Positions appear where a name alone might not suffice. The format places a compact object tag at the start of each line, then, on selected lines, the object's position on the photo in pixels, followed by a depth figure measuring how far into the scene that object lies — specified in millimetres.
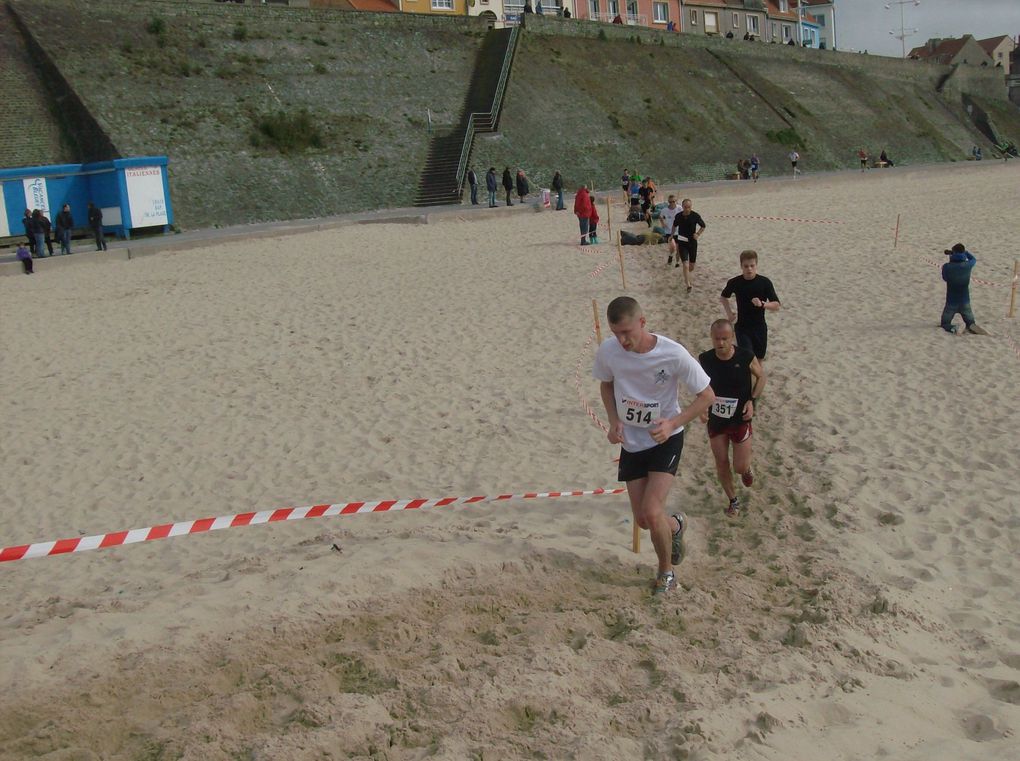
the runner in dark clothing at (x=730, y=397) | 7309
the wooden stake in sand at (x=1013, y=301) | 13108
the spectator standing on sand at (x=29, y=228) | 24844
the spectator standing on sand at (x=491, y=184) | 33375
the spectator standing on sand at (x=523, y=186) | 34844
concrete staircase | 37250
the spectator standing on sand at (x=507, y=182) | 33425
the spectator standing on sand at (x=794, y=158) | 49125
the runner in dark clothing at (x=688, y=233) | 17172
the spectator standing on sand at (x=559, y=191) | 32625
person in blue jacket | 12430
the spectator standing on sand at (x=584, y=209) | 22417
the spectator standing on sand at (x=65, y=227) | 25797
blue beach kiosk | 28406
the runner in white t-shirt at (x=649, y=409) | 5805
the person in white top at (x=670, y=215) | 20578
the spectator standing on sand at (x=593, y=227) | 22773
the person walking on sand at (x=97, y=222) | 26298
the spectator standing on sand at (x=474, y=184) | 35312
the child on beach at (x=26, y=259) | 22891
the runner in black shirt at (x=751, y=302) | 9164
